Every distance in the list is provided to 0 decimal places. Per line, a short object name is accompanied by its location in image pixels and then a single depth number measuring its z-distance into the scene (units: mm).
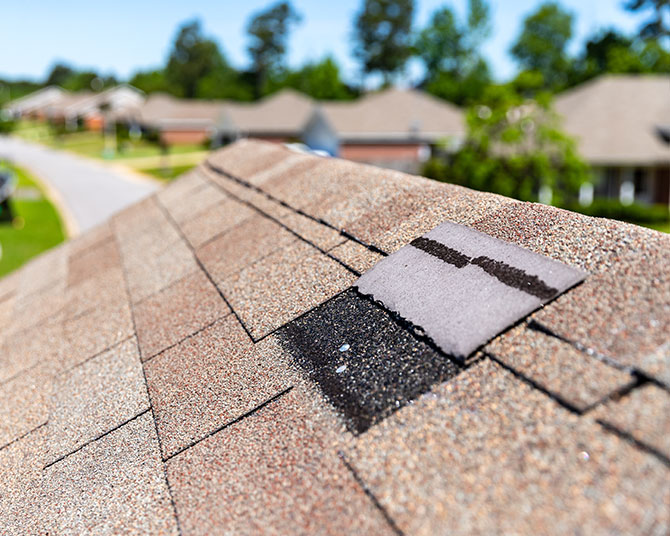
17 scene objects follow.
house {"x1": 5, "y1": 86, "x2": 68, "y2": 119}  139125
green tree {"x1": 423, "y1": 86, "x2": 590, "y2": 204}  22328
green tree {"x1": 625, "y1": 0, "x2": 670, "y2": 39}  54338
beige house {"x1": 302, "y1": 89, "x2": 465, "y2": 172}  40281
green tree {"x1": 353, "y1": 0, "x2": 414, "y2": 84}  86875
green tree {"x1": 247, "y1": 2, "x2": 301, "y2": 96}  96875
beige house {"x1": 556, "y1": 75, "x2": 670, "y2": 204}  27953
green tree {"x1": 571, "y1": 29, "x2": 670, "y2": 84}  45750
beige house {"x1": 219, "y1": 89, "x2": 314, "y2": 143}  58838
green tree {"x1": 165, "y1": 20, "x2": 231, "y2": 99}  105188
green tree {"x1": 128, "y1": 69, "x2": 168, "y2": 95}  99462
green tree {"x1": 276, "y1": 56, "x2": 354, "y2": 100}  69000
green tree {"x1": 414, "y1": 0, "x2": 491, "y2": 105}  79750
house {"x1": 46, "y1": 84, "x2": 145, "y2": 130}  88688
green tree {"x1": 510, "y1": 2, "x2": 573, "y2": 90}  82188
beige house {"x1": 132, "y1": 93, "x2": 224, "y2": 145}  71862
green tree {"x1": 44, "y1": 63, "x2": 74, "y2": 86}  196375
